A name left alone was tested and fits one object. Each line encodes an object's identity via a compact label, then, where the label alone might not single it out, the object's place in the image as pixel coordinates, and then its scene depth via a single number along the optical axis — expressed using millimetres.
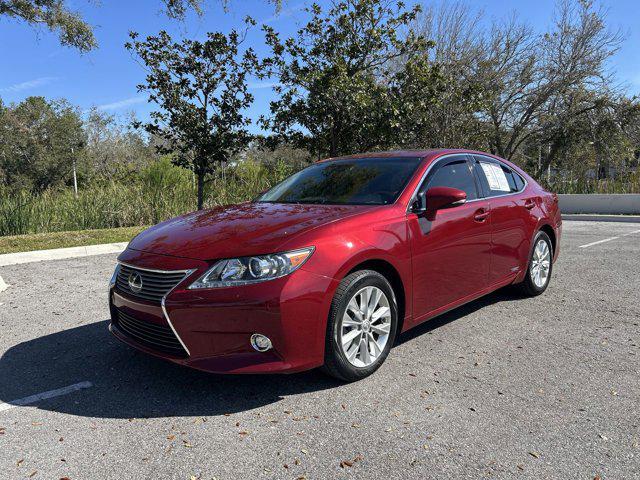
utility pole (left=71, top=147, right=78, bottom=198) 35653
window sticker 4930
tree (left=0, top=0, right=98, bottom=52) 10266
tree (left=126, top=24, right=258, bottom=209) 11219
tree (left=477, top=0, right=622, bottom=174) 21406
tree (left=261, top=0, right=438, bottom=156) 11734
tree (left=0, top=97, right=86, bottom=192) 34656
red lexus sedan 3008
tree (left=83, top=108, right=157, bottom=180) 43875
